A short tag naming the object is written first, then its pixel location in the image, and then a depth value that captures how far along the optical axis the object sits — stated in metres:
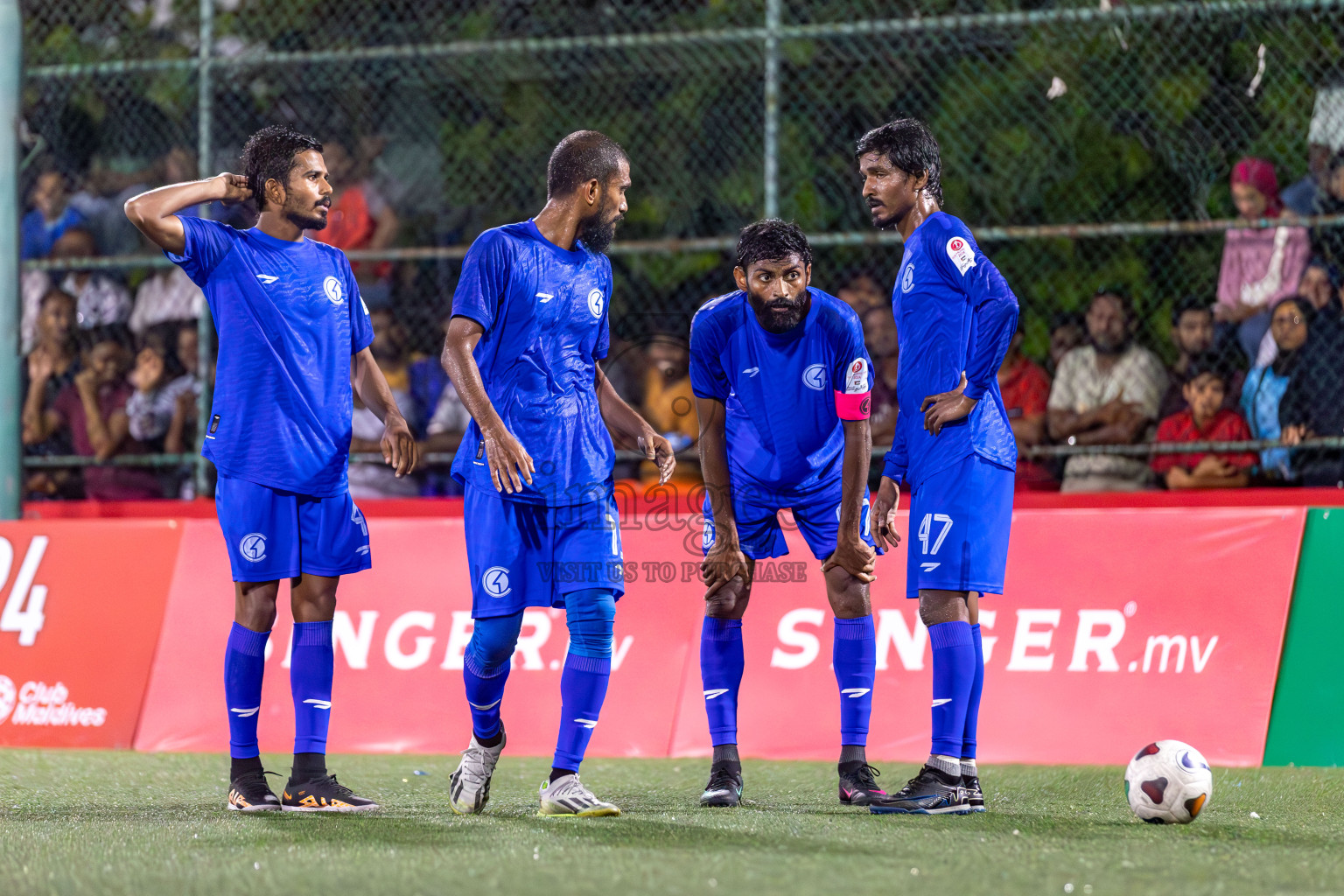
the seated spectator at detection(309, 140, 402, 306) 18.58
